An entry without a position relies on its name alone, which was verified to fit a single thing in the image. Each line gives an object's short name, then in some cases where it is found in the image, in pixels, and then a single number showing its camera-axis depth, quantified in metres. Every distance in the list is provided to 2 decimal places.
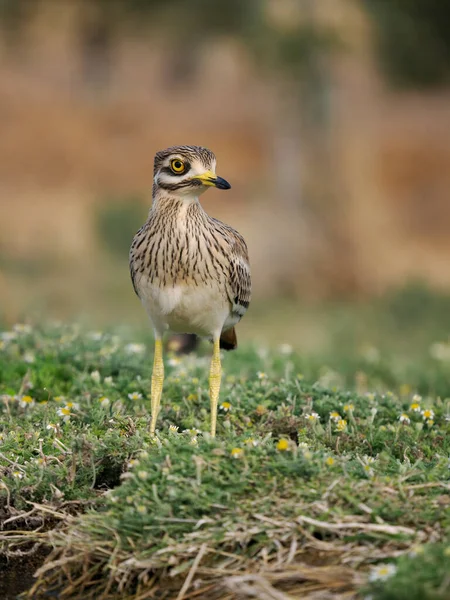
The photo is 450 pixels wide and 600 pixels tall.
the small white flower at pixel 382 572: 6.53
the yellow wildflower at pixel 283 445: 7.96
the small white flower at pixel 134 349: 13.36
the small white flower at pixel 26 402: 10.84
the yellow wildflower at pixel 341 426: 9.91
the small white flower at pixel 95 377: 11.60
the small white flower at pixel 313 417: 9.83
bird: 9.63
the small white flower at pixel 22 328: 13.85
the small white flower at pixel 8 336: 13.43
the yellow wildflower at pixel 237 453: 7.84
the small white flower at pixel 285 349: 14.75
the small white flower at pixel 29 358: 12.41
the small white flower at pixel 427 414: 10.51
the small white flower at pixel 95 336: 13.83
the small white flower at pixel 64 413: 10.13
